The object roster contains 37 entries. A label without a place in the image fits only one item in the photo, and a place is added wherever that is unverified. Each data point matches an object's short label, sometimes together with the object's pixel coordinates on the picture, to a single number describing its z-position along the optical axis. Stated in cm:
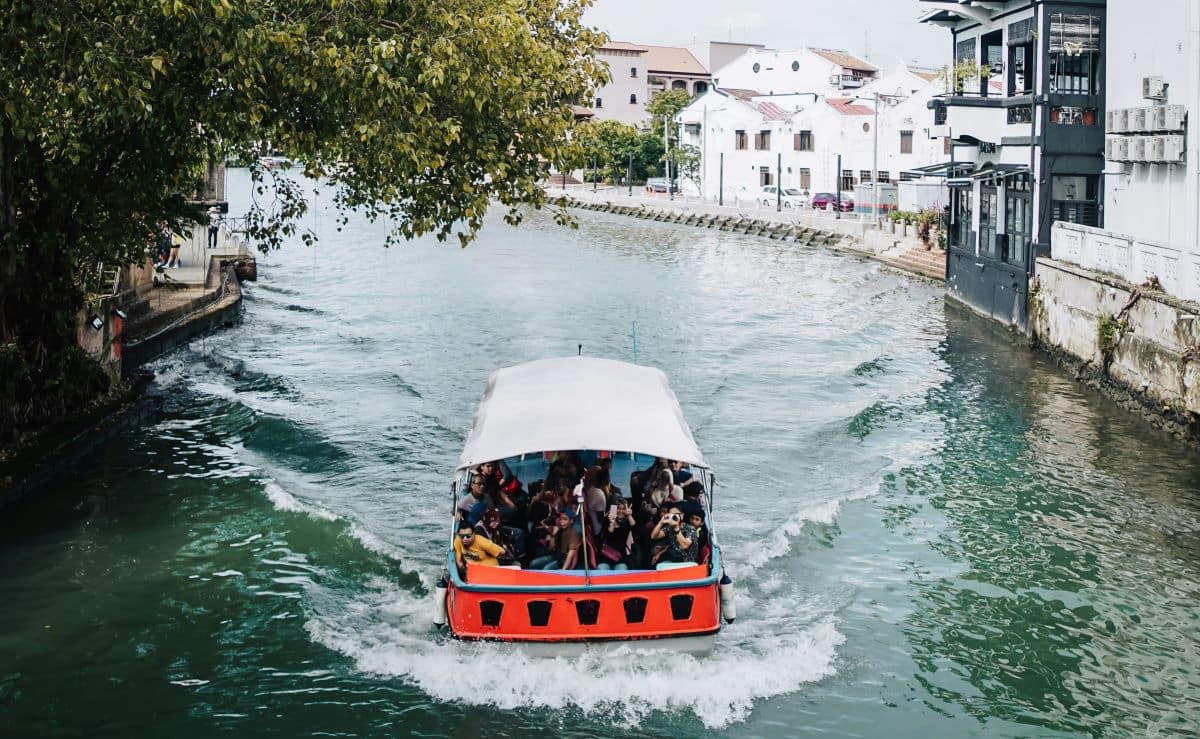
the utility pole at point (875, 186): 6444
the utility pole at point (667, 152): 9291
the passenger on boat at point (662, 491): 1518
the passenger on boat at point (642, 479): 1548
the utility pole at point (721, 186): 8288
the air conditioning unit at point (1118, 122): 3010
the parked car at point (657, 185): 9577
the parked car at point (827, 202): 7432
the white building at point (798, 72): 9875
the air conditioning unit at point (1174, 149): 2819
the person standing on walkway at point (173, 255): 3995
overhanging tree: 1633
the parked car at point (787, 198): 7862
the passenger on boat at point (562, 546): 1424
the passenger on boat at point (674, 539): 1430
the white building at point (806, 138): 7394
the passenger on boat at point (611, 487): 1517
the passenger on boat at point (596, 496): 1473
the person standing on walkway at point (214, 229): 4775
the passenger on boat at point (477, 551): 1416
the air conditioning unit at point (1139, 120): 2903
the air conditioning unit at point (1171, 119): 2798
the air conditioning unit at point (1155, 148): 2869
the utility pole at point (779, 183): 7550
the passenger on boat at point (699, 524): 1456
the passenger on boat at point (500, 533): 1441
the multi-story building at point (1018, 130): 3334
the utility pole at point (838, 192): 7125
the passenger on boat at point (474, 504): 1520
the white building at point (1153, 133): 2770
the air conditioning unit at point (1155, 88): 2898
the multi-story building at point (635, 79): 13475
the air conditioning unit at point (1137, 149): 2942
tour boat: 1364
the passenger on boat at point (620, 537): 1444
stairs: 5003
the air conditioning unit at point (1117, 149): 3023
